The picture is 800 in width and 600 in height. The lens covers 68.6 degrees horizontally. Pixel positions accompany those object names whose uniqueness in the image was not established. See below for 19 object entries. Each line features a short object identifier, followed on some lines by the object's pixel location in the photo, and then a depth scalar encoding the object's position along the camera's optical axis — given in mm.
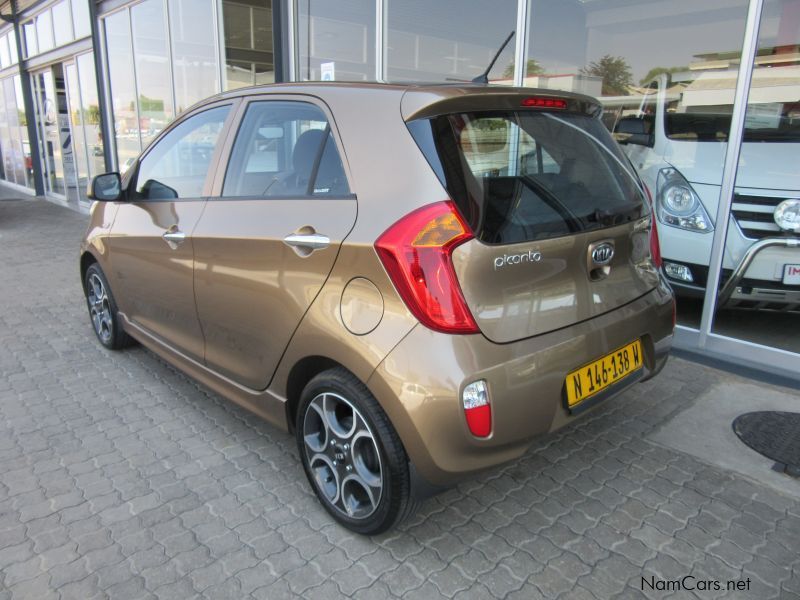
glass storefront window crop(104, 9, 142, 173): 9875
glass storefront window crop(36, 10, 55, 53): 12160
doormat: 2833
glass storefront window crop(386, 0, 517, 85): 5875
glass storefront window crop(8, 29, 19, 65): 14098
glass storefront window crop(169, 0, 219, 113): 7875
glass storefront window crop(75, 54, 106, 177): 11109
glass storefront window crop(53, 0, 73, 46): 11367
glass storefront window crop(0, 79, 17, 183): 16016
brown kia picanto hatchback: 1905
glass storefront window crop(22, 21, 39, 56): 12961
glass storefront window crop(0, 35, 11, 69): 14812
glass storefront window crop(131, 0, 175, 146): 8984
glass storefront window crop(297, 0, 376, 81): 6207
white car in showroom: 4105
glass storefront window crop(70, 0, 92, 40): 10588
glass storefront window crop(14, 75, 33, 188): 14414
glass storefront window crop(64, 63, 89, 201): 11781
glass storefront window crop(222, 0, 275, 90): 6910
